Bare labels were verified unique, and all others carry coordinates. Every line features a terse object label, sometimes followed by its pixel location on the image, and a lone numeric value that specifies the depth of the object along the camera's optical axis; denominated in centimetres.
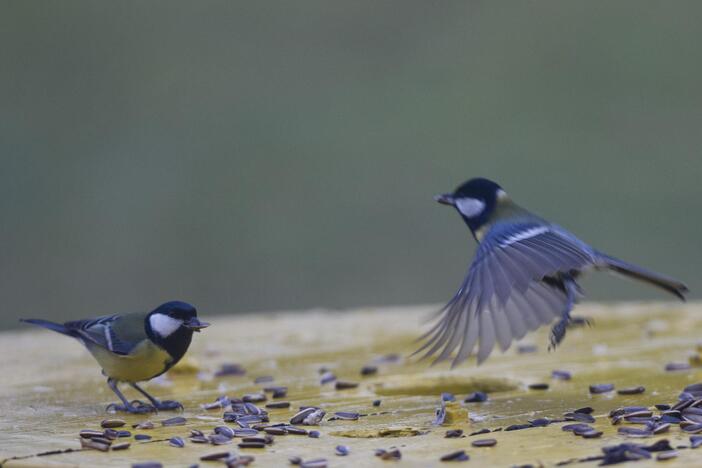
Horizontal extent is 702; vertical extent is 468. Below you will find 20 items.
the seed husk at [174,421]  672
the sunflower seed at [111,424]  663
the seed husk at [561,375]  820
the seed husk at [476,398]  750
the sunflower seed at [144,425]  657
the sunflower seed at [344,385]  798
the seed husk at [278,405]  725
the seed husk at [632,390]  742
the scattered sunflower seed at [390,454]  550
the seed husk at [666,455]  529
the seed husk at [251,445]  581
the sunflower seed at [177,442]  595
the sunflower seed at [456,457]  543
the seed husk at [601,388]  753
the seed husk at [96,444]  573
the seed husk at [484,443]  575
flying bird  733
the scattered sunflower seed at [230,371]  880
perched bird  793
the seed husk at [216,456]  552
